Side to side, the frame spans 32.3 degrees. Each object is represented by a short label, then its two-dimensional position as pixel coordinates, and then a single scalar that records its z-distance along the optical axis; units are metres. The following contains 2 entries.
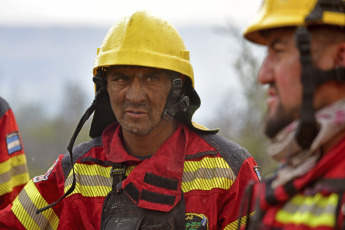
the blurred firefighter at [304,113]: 2.47
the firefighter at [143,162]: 4.05
